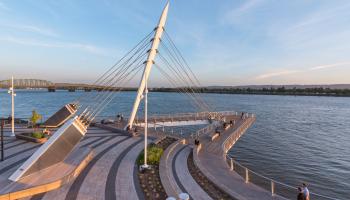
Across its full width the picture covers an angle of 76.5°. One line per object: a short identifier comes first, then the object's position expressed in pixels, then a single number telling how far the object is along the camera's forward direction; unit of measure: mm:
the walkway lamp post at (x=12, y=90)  24250
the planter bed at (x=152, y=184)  12445
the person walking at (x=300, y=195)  11797
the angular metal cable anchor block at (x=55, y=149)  13234
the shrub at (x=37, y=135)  22944
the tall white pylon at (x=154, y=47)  25938
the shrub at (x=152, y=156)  17266
